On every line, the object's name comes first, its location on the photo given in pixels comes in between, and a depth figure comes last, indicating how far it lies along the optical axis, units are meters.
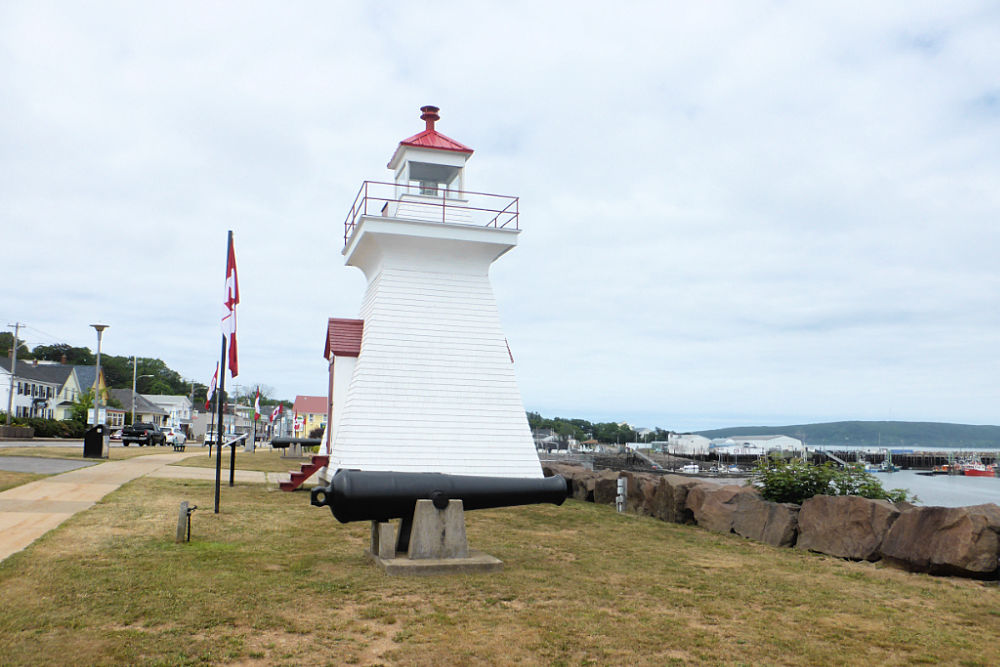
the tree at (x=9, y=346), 103.06
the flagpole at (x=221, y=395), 13.07
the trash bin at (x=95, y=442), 26.48
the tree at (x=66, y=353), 113.25
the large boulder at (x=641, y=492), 15.66
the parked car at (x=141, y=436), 46.20
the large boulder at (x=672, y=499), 14.45
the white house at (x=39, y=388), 66.00
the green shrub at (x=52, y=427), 46.72
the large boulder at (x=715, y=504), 13.13
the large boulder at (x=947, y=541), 8.91
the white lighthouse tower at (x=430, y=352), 16.95
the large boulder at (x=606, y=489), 17.97
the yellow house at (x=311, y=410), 86.00
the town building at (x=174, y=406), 103.38
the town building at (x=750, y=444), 130.88
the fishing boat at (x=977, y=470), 106.75
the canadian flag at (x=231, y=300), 14.38
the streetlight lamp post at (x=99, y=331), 41.64
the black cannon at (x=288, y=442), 30.85
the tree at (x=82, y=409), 54.94
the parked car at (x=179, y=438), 40.43
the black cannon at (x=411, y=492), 8.62
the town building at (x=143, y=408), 89.77
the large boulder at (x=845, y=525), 10.30
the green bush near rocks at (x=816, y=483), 12.80
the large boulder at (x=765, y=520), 11.66
